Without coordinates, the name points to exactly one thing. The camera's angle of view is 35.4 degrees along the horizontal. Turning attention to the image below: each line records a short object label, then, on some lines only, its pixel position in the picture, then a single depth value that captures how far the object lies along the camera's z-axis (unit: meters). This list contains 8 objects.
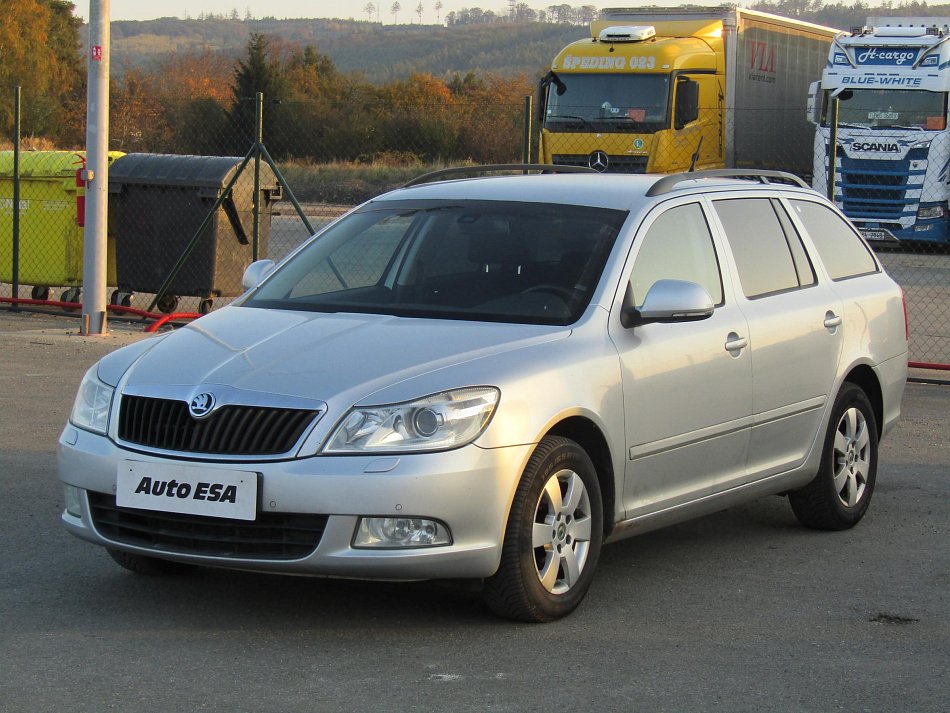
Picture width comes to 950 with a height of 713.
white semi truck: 24.80
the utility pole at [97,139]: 12.54
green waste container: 14.95
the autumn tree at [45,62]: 52.81
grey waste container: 14.37
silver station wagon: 4.74
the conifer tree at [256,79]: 54.38
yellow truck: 23.41
